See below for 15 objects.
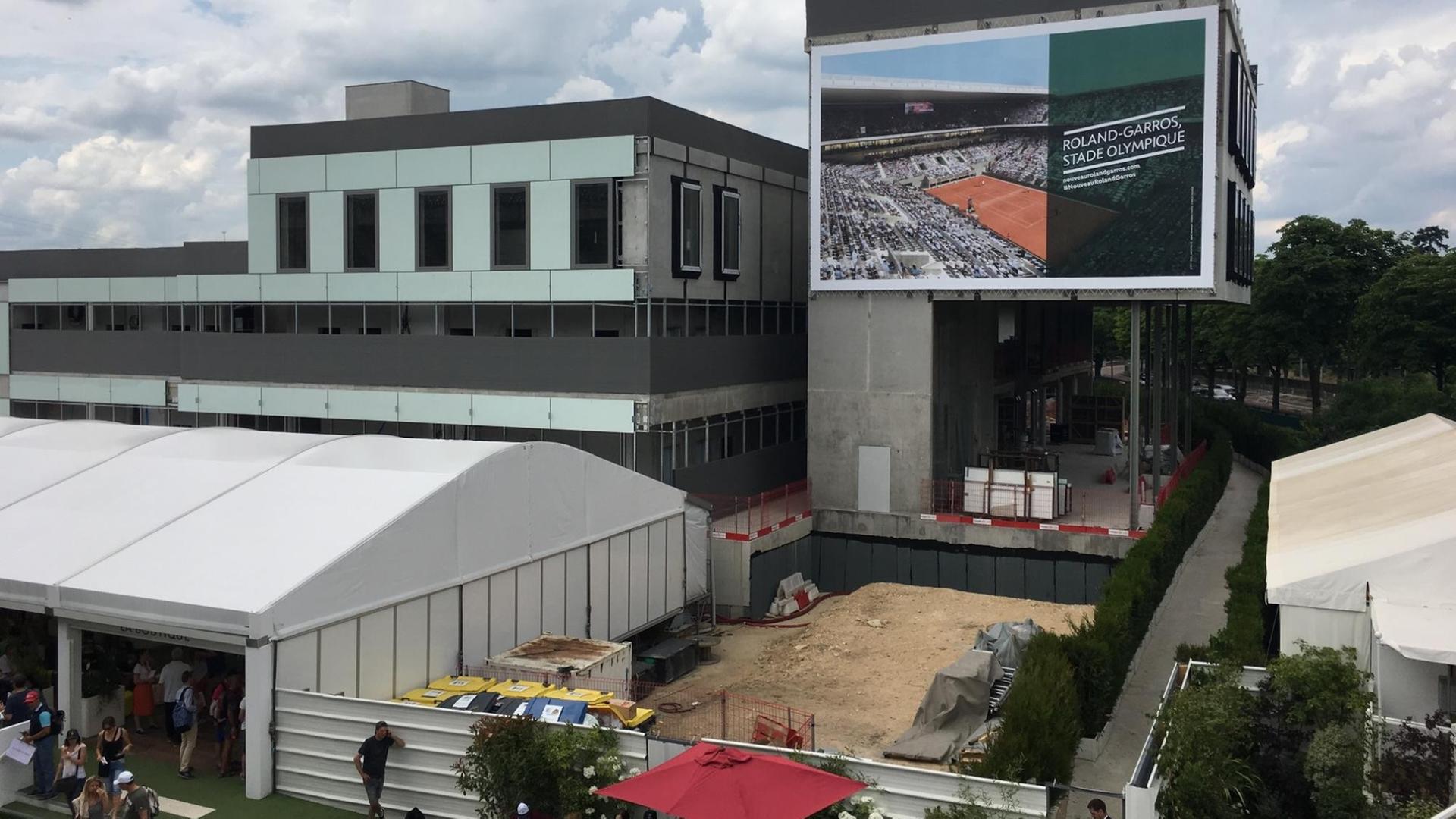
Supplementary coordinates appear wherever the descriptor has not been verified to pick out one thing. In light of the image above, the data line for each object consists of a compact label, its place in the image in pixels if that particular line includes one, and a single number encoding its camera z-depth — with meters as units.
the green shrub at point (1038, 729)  15.20
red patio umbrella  12.79
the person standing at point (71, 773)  16.70
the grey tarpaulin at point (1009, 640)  24.45
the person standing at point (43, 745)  17.42
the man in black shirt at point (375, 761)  16.42
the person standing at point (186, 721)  18.00
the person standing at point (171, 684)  19.30
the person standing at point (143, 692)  20.05
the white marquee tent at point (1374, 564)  17.27
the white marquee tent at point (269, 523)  18.59
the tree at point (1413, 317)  60.16
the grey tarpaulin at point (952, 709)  21.55
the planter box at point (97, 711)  19.61
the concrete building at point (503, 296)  35.44
